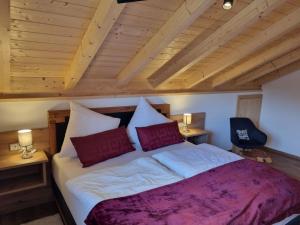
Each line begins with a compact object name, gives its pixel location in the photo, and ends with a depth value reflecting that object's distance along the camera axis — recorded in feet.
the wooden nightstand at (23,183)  7.92
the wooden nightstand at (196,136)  11.73
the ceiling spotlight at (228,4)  6.19
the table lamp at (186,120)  12.19
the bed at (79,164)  6.39
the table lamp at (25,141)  8.01
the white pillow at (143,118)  10.13
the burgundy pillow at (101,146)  8.02
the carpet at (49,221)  7.80
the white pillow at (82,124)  8.56
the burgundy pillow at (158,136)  9.62
